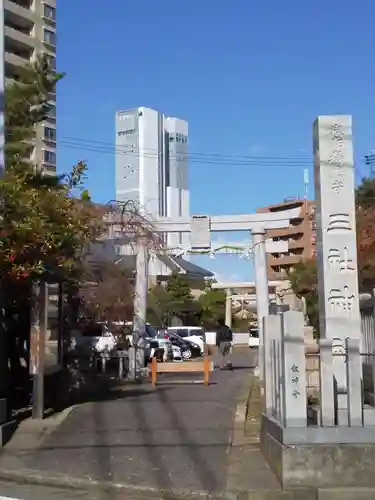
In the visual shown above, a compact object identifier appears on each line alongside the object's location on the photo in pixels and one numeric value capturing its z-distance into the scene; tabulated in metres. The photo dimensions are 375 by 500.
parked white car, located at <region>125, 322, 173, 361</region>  32.94
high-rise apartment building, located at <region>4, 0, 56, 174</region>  58.94
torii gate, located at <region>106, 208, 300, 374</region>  25.84
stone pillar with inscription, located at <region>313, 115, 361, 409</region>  10.48
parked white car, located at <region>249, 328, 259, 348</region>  52.91
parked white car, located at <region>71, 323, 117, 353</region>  25.12
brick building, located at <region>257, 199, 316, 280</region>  83.57
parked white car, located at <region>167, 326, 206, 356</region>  41.94
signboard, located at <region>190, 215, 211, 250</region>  29.06
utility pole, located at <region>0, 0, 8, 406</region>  11.91
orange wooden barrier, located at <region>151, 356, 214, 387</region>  20.80
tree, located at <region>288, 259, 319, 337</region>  31.05
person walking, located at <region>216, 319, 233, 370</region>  31.11
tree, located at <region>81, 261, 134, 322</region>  24.89
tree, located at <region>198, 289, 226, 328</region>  71.69
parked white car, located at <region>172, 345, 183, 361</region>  35.97
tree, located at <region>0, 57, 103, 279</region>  11.40
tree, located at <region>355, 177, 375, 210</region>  33.26
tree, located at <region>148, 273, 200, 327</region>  60.00
